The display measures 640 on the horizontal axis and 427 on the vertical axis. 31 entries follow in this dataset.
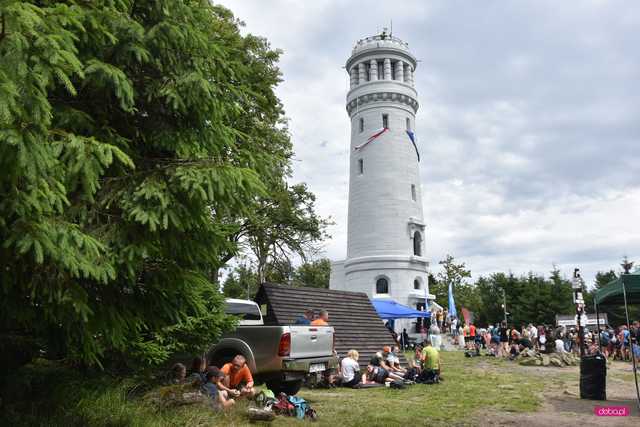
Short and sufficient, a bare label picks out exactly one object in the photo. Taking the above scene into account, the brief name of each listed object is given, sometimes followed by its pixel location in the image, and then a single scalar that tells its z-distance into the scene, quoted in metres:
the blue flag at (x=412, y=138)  39.31
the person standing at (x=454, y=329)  33.27
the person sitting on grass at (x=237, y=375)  8.98
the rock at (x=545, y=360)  20.31
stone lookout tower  37.25
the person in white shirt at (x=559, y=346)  22.05
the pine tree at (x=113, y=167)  3.92
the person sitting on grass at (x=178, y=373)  8.59
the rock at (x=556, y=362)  20.15
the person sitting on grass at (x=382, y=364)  13.41
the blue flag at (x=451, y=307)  33.81
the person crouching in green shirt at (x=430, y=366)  13.79
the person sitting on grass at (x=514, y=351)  22.78
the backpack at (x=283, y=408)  8.37
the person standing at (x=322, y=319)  11.68
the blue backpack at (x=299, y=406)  8.29
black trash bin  11.08
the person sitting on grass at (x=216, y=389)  7.87
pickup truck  9.95
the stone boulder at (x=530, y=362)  20.43
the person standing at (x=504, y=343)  23.33
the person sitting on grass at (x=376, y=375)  13.30
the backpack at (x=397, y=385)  12.74
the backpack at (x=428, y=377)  13.75
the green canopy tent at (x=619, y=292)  10.12
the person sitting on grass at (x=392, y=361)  14.12
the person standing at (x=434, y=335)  24.50
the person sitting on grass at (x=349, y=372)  12.67
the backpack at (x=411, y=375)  14.01
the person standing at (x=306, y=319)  11.66
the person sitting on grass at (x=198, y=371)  8.28
